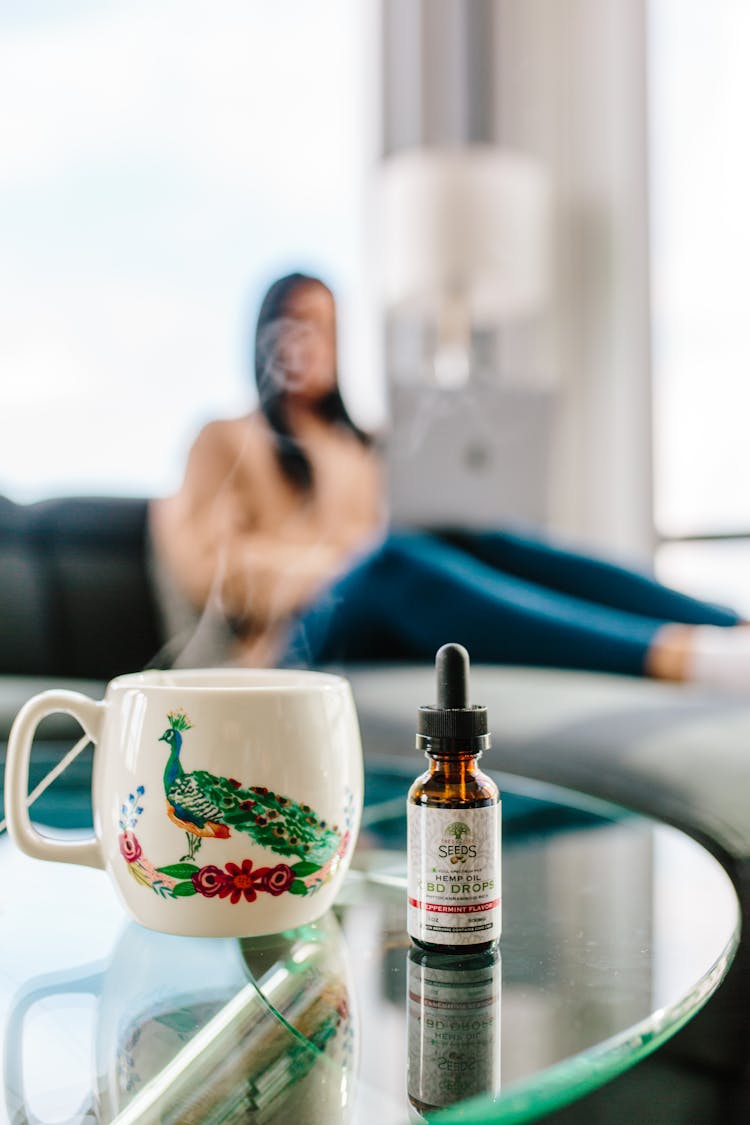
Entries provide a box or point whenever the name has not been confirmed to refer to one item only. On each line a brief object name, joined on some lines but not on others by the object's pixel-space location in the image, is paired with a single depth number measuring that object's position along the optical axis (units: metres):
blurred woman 1.03
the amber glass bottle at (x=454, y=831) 0.33
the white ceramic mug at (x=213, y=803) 0.33
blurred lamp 2.05
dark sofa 0.56
